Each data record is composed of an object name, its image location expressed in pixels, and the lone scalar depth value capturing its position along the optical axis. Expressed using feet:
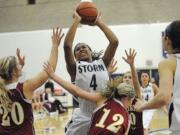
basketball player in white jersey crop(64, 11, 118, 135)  11.65
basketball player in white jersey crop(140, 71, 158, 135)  23.80
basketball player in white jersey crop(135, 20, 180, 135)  7.59
